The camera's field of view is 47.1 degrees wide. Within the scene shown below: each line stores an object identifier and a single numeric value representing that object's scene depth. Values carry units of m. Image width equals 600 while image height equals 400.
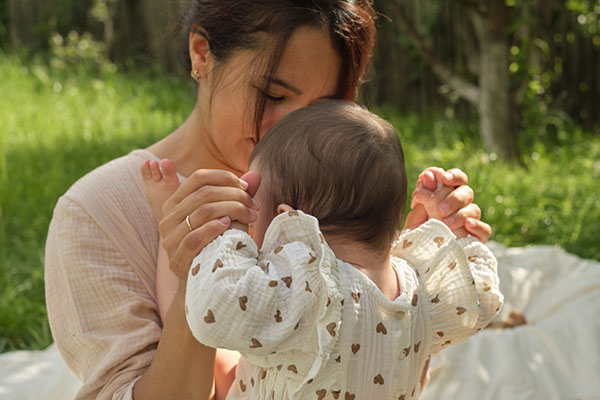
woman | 1.67
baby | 1.26
